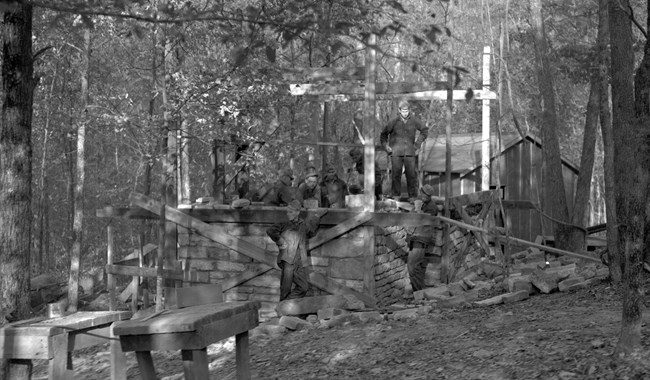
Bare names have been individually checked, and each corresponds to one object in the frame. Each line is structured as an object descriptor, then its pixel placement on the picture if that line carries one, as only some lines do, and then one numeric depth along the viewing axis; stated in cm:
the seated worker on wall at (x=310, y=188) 1532
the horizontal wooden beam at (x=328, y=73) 1427
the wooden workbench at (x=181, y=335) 621
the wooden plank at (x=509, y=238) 1286
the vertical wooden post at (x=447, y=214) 1638
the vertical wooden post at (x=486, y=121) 1855
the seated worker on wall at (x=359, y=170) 1630
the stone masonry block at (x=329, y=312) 1174
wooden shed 2708
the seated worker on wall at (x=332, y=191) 1596
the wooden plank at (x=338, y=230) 1399
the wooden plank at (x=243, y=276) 1505
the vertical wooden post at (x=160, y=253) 1527
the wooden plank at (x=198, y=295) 751
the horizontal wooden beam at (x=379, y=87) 1445
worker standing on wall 1614
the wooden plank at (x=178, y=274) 1529
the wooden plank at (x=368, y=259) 1412
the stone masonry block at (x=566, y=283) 1157
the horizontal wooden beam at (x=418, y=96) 1556
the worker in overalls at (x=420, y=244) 1552
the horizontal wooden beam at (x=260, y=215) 1395
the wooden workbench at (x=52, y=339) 684
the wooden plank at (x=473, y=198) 1755
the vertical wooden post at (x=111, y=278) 1763
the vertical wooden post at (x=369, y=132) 1395
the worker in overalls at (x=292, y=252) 1359
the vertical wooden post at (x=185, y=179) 1931
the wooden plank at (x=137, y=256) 2116
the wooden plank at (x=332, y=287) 1402
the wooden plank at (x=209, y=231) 1488
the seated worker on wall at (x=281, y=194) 1561
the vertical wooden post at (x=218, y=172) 1603
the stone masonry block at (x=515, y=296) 1130
